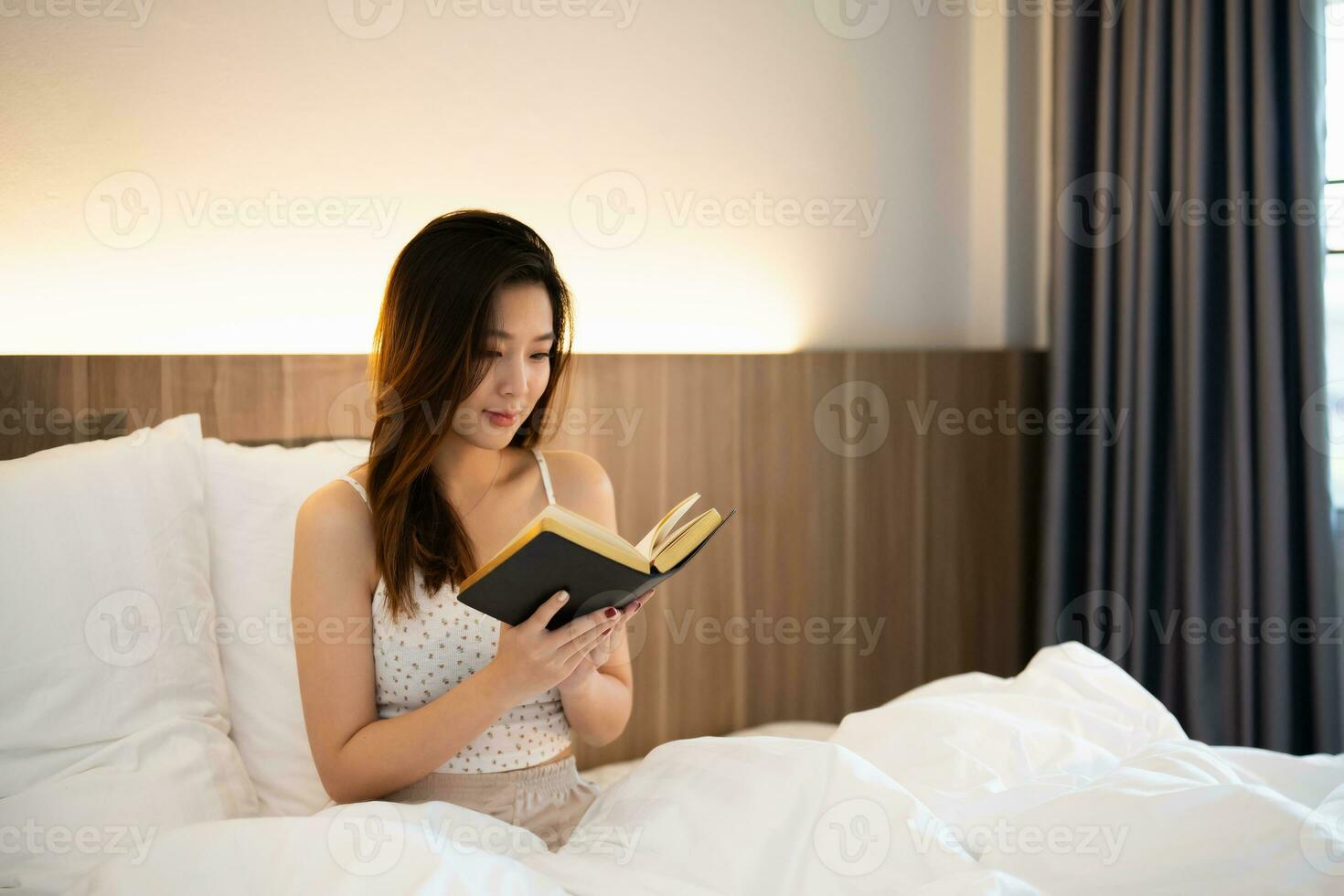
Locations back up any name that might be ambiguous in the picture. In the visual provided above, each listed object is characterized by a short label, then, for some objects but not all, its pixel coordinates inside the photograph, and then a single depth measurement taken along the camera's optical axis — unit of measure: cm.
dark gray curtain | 220
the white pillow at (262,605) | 163
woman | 138
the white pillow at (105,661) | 137
